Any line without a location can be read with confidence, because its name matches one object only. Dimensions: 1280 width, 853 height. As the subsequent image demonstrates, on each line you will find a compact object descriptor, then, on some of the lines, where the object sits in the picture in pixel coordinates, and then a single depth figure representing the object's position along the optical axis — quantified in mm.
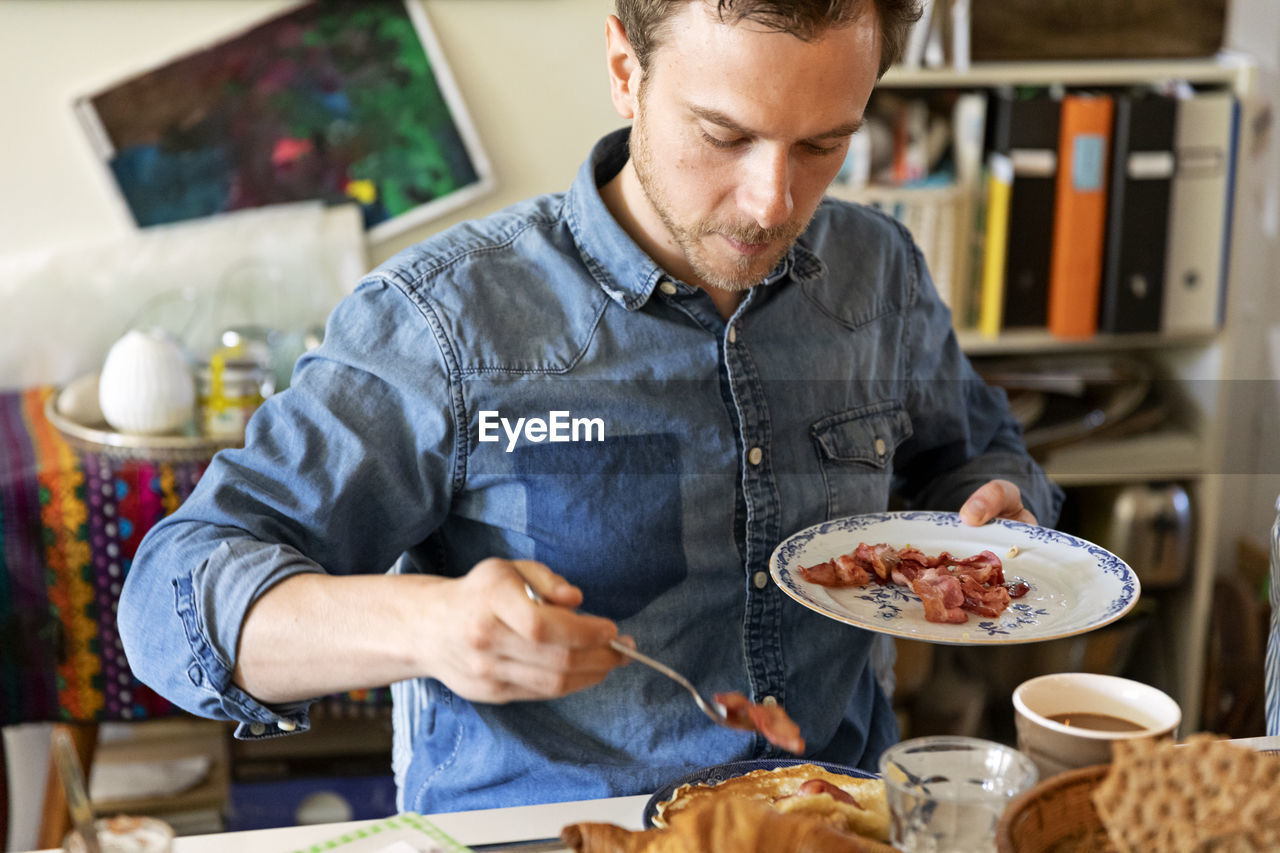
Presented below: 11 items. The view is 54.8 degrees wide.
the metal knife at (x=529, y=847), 811
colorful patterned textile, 1743
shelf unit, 2168
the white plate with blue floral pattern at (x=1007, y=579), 856
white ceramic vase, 1819
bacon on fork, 747
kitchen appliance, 2227
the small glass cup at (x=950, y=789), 669
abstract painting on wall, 2068
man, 897
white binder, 2154
